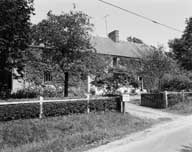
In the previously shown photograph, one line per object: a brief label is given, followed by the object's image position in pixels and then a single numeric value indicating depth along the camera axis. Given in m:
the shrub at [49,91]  14.65
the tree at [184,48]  23.58
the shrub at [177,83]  16.45
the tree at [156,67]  18.30
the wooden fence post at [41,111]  8.12
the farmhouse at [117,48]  24.77
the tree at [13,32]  9.89
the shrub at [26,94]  12.08
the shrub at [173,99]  14.10
